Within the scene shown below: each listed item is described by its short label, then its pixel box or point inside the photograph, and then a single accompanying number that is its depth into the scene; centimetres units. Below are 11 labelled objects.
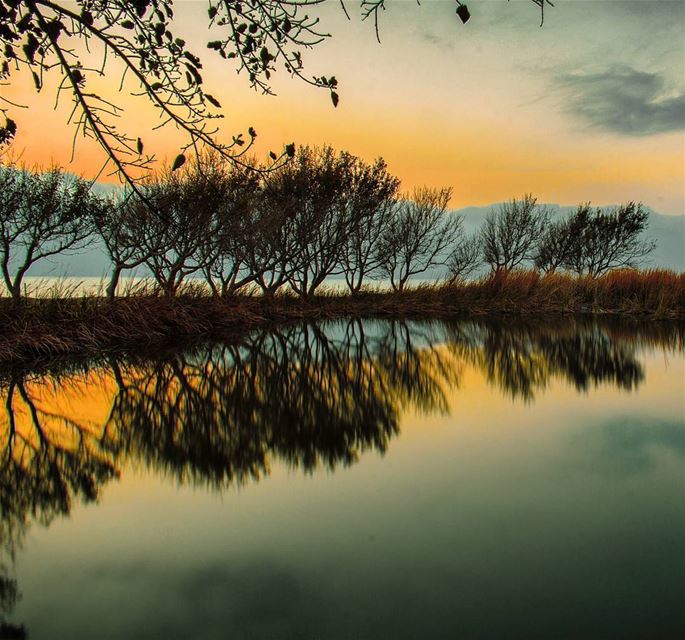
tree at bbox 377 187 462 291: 2400
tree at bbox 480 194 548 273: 3303
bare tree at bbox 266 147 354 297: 1934
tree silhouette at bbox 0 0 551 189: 324
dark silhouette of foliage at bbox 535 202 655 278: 3450
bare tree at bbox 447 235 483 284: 2386
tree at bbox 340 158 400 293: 2156
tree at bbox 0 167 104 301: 1606
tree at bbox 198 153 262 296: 1633
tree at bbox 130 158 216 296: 1485
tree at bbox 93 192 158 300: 1466
